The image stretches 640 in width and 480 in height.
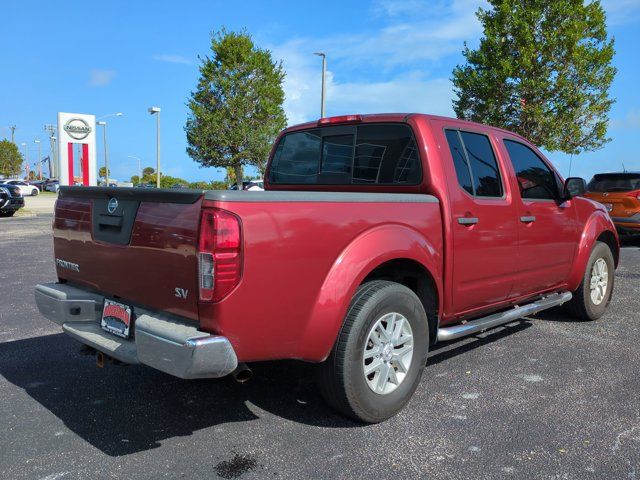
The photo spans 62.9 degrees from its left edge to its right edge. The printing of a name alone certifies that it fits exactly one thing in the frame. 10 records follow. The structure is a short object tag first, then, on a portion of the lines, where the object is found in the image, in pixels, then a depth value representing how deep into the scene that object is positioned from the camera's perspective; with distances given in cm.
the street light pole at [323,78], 2320
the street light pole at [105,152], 5321
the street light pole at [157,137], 3856
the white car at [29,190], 4803
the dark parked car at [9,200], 2048
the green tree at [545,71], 1825
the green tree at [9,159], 7600
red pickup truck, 254
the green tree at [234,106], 3047
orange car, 1110
